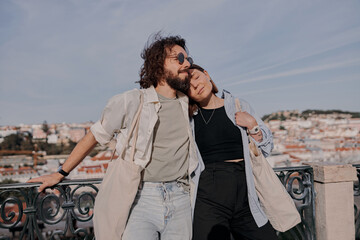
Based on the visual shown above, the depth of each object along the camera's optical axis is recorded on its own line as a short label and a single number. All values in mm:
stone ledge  2570
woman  1924
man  1747
